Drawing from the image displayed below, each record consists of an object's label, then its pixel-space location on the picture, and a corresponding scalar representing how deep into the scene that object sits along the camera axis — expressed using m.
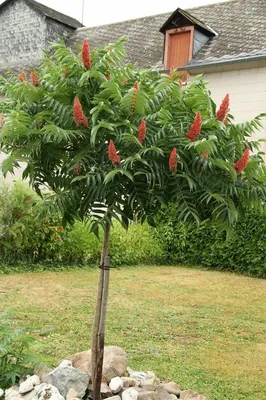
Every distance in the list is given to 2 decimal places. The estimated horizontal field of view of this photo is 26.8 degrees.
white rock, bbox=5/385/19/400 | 4.17
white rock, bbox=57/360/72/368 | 4.56
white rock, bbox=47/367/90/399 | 4.14
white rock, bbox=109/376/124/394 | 4.31
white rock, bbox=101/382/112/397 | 4.28
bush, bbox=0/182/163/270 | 11.88
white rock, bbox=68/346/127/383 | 4.50
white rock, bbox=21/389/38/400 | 4.12
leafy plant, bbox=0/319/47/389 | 4.37
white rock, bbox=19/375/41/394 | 4.19
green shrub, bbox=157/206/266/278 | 12.55
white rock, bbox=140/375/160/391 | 4.46
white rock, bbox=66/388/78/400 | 4.06
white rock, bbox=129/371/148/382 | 4.66
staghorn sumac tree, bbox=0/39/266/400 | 3.64
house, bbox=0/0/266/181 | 15.34
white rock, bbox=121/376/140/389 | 4.46
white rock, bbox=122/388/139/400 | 4.14
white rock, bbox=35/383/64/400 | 4.04
